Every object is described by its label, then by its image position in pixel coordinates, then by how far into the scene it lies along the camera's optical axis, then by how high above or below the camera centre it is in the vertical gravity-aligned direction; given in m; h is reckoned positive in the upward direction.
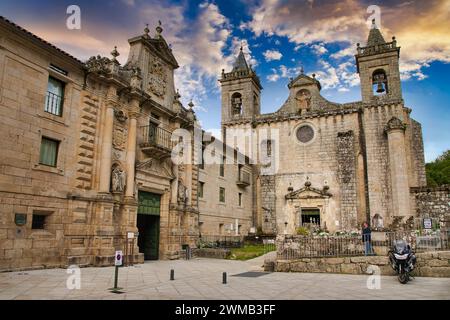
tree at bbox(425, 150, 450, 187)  43.25 +7.22
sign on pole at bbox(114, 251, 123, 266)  8.72 -0.87
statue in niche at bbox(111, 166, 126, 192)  15.54 +1.98
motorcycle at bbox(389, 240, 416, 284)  10.46 -1.03
